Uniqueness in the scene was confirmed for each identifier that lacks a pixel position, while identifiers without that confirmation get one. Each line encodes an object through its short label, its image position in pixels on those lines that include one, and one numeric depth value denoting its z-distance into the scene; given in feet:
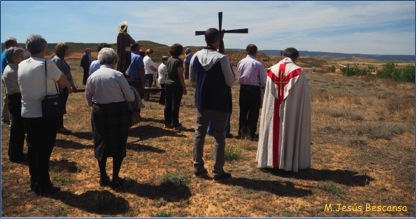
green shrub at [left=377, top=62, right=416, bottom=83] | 92.63
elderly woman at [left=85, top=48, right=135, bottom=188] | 14.58
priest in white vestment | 17.03
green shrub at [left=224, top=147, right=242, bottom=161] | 20.29
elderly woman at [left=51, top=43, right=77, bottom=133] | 21.76
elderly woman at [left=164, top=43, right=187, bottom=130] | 24.80
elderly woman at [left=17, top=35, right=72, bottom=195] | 13.74
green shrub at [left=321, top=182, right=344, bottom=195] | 15.81
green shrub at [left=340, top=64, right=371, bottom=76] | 117.27
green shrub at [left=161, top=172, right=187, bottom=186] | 16.43
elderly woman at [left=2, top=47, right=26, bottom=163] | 18.07
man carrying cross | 15.53
